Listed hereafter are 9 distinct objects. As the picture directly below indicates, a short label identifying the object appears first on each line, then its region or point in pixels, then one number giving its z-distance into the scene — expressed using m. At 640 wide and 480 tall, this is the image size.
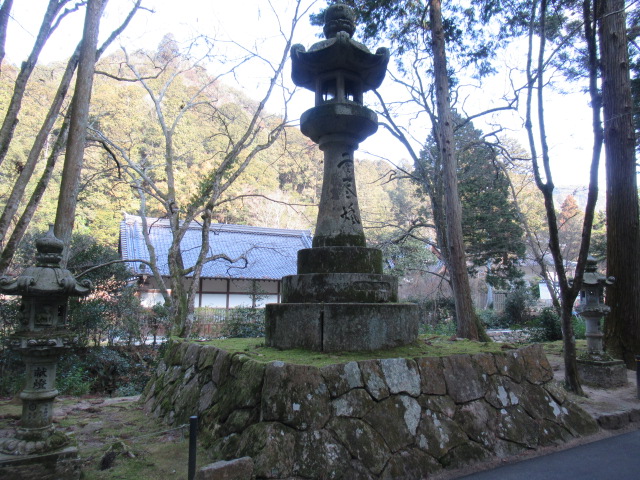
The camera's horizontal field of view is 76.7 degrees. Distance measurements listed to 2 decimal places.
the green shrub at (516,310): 17.62
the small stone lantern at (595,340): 6.20
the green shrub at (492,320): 17.95
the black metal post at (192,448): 2.56
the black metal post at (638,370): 5.41
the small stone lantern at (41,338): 2.88
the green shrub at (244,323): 10.82
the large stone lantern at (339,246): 4.02
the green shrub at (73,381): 6.71
